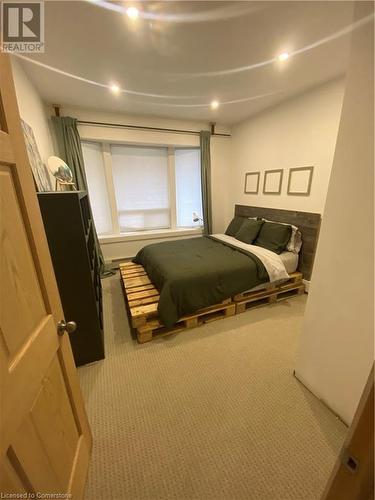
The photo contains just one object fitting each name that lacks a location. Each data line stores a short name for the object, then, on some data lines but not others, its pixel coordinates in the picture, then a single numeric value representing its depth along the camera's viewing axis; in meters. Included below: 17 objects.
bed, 2.05
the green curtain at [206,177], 3.79
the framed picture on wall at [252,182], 3.52
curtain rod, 3.13
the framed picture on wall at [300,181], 2.69
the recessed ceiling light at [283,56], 1.86
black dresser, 1.45
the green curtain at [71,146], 2.95
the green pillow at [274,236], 2.84
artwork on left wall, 1.84
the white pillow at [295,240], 2.85
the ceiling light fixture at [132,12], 1.37
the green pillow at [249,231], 3.18
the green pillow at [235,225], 3.68
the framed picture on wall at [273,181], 3.09
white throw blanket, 2.46
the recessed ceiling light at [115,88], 2.38
